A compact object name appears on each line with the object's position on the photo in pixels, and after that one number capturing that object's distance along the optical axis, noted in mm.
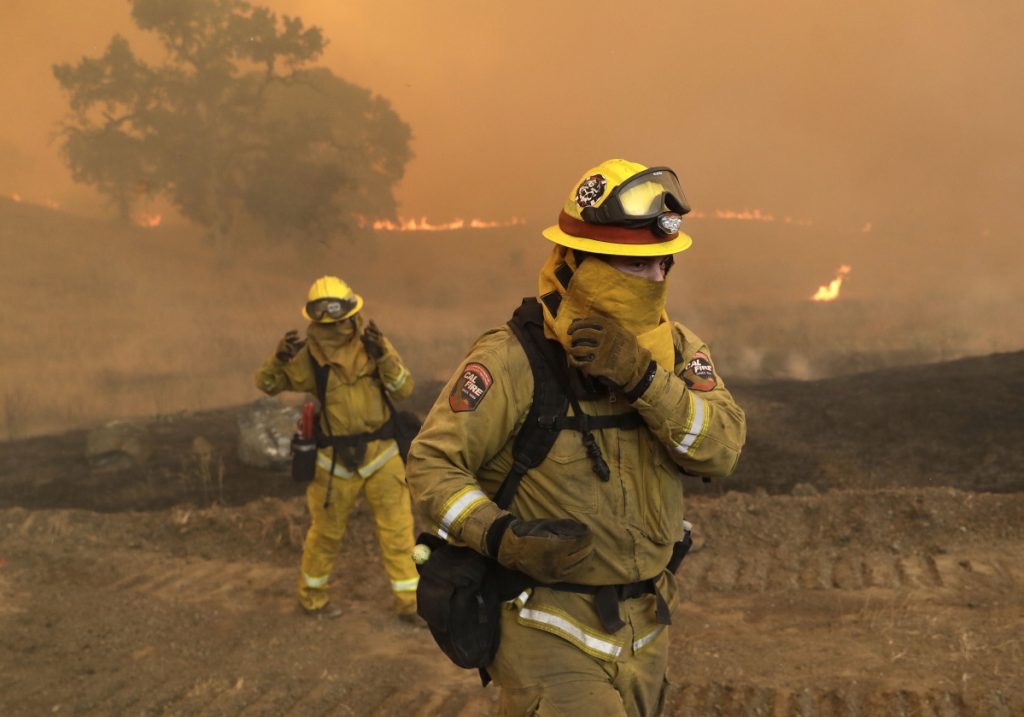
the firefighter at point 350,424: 5691
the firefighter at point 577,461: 2344
